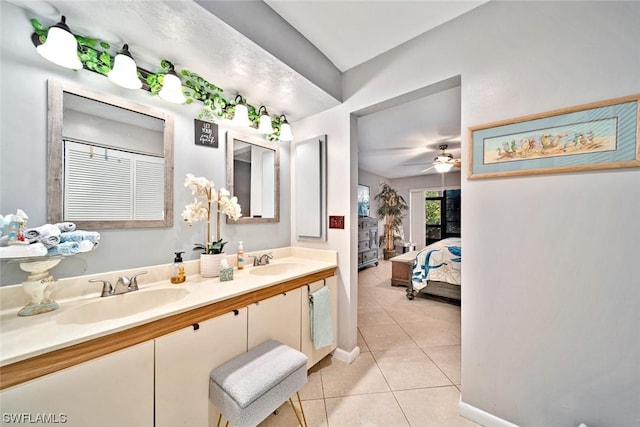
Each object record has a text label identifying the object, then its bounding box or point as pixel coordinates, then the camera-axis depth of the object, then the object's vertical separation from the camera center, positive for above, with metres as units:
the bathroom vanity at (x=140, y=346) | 0.72 -0.56
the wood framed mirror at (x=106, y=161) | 1.14 +0.32
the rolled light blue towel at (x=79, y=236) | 1.03 -0.11
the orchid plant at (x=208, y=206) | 1.52 +0.06
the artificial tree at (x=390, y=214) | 6.05 +0.02
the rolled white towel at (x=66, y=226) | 1.06 -0.06
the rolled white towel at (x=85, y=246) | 1.03 -0.15
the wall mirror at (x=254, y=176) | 1.89 +0.36
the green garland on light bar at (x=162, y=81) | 1.18 +0.90
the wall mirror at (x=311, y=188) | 2.10 +0.27
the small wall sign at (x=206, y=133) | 1.66 +0.64
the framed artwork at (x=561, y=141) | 1.00 +0.39
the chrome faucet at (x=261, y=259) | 1.96 -0.41
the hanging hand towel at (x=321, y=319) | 1.68 -0.83
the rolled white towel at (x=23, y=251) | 0.88 -0.16
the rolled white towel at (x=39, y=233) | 0.96 -0.08
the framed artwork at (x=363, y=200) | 5.48 +0.39
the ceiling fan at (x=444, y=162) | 3.55 +0.87
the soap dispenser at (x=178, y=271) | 1.43 -0.38
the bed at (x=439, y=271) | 3.04 -0.80
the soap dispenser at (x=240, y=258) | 1.80 -0.36
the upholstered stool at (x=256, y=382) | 0.98 -0.82
